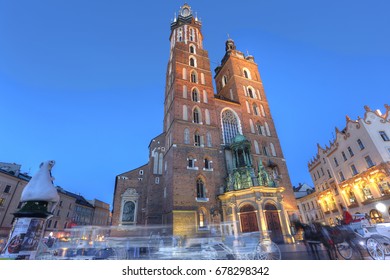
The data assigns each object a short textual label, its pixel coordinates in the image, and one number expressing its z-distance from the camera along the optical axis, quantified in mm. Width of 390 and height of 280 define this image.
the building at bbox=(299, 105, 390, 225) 20609
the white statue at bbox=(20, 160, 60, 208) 6445
